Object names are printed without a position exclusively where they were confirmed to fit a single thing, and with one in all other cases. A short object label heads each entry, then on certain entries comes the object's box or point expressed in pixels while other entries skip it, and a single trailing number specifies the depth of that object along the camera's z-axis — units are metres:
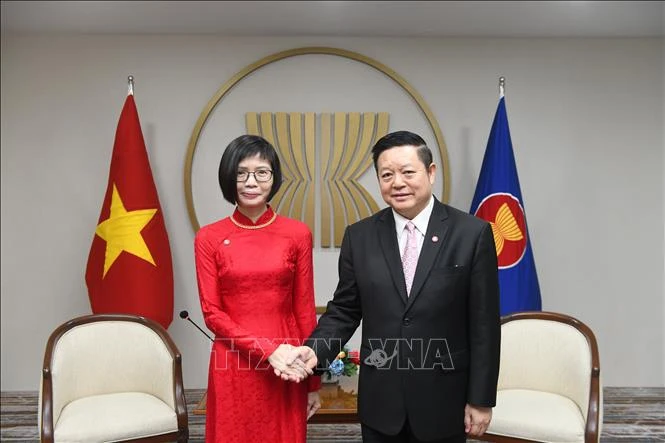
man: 1.77
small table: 2.81
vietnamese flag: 3.87
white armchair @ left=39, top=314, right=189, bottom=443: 2.69
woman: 2.00
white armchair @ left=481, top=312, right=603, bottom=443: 2.72
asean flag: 3.98
